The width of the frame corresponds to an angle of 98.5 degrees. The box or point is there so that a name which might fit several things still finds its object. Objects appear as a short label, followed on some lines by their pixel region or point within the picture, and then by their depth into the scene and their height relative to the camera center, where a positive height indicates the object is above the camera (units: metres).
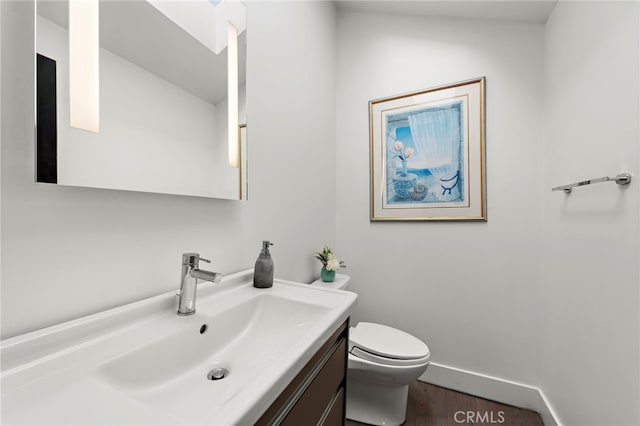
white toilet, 1.35 -0.80
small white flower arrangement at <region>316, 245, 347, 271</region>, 1.68 -0.30
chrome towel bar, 0.90 +0.11
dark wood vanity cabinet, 0.55 -0.45
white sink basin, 0.41 -0.29
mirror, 0.59 +0.29
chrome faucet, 0.76 -0.20
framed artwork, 1.68 +0.38
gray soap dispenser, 1.03 -0.23
